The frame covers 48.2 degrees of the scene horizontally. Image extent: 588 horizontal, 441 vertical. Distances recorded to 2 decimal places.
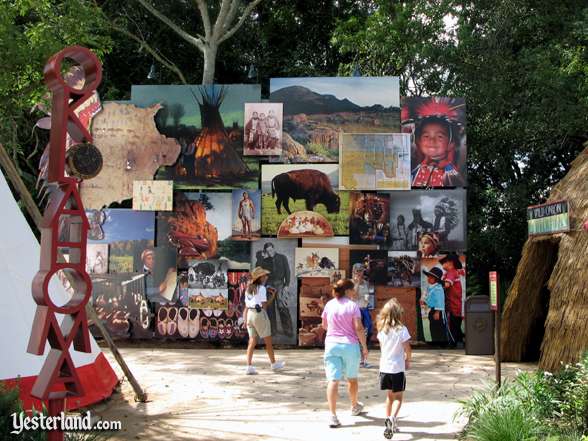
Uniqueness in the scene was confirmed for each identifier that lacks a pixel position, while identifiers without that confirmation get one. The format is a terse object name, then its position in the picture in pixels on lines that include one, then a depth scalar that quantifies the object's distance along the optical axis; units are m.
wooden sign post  8.01
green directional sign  10.60
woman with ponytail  7.53
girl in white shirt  7.20
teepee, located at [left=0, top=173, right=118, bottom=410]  7.32
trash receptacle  13.67
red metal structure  5.47
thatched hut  9.84
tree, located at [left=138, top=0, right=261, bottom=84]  18.98
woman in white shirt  10.87
